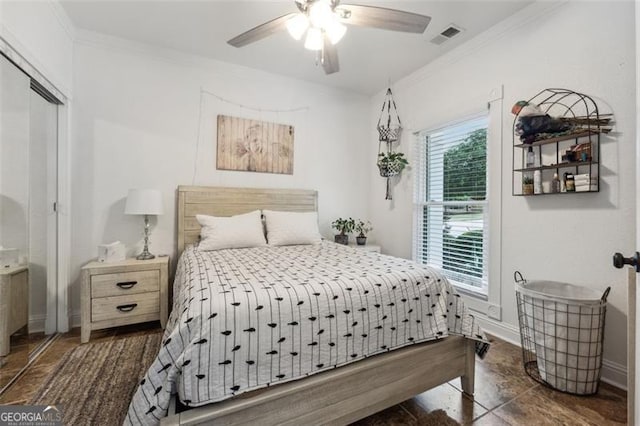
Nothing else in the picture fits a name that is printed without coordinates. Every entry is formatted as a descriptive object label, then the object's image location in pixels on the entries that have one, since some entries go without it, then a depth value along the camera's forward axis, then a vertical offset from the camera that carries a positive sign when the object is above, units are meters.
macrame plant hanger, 3.51 +0.97
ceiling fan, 1.67 +1.17
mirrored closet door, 1.77 -0.06
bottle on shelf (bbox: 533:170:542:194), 2.18 +0.24
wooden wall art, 3.23 +0.78
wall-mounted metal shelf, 1.93 +0.54
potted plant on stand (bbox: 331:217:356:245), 3.62 -0.21
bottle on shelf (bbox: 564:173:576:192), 1.99 +0.22
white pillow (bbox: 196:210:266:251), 2.65 -0.20
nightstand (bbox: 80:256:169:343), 2.31 -0.70
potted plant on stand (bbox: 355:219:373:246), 3.67 -0.24
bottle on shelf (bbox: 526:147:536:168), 2.24 +0.44
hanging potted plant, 3.47 +0.60
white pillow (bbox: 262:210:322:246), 2.92 -0.17
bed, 1.09 -0.60
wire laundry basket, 1.71 -0.77
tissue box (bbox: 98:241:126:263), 2.52 -0.38
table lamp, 2.57 +0.07
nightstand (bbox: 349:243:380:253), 3.49 -0.43
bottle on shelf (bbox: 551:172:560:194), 2.08 +0.22
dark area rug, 1.53 -1.08
